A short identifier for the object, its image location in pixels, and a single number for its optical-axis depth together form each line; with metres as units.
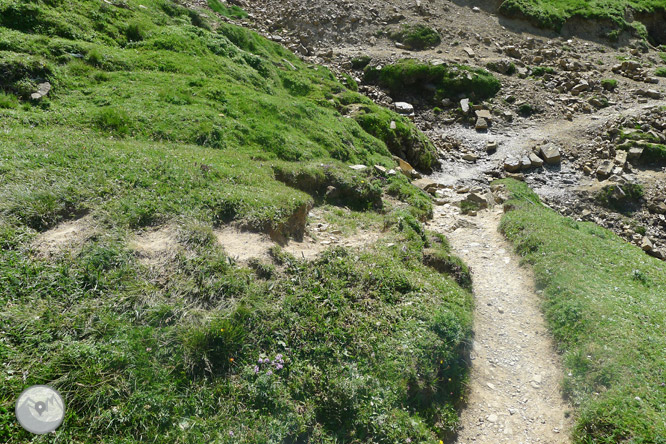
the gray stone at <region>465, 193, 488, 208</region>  19.33
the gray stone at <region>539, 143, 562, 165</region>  26.03
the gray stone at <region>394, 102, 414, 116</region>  30.27
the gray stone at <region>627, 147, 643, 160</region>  25.42
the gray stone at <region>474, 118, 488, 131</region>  29.88
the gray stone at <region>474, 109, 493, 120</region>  30.51
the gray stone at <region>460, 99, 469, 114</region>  30.91
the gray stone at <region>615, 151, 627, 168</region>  24.89
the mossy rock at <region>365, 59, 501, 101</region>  32.34
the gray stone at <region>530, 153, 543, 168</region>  26.03
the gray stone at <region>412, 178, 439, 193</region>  21.12
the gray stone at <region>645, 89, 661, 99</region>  33.22
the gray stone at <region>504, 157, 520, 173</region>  25.49
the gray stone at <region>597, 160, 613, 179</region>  24.39
